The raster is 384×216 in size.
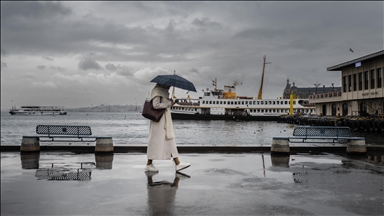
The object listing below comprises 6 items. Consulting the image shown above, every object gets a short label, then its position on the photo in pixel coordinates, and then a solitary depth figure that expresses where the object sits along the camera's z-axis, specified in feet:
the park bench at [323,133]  50.70
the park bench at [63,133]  44.83
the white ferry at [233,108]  305.94
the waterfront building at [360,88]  141.90
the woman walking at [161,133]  31.37
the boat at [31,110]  614.34
